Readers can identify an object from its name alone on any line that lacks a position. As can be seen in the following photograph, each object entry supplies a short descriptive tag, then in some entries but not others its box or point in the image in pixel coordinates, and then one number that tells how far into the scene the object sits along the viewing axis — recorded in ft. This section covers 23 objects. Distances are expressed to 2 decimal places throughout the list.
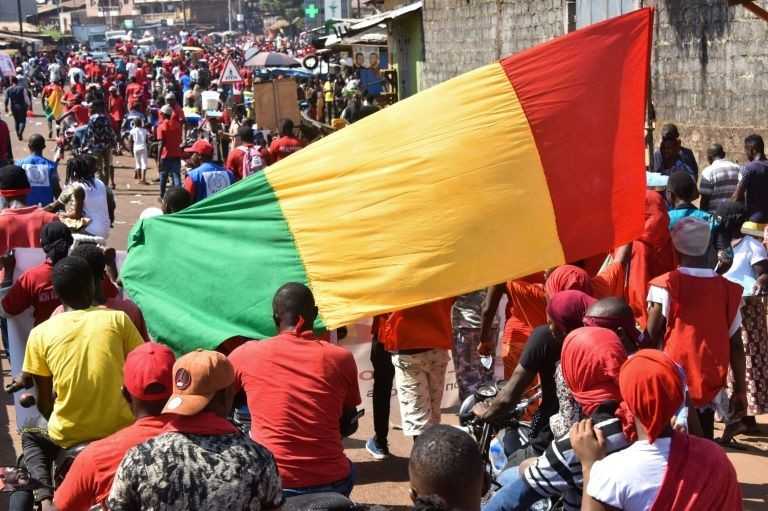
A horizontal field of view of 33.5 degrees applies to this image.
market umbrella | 104.06
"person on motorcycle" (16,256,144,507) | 17.56
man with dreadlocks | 34.45
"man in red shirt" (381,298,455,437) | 23.56
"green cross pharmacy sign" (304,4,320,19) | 235.20
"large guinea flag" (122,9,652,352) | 20.20
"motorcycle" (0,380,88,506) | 17.76
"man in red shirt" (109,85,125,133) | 88.28
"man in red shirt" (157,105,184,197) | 62.59
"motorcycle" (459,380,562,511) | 18.70
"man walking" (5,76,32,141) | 89.30
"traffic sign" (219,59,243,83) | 80.38
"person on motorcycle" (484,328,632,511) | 15.70
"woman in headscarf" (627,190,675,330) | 24.45
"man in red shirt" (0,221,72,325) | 22.48
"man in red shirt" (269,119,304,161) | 46.57
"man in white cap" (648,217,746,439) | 21.83
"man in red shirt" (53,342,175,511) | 13.85
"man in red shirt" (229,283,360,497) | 16.46
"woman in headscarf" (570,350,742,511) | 12.98
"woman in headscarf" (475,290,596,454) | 18.03
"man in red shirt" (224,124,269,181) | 44.27
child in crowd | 72.90
